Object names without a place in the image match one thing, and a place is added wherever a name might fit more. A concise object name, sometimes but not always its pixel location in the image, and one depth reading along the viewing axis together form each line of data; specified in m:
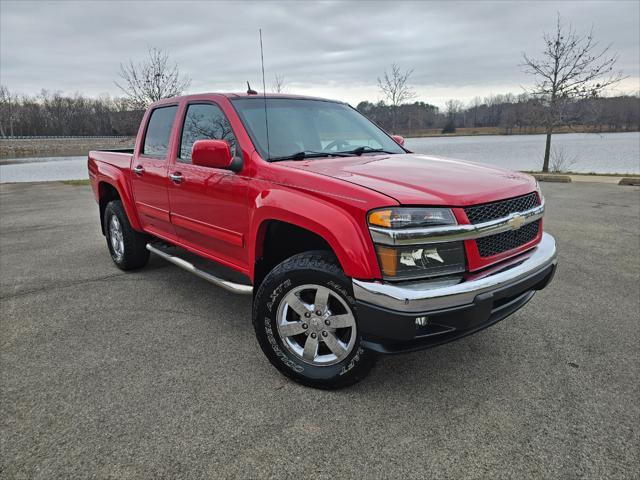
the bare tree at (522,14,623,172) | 18.02
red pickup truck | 2.32
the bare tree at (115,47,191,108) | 18.08
